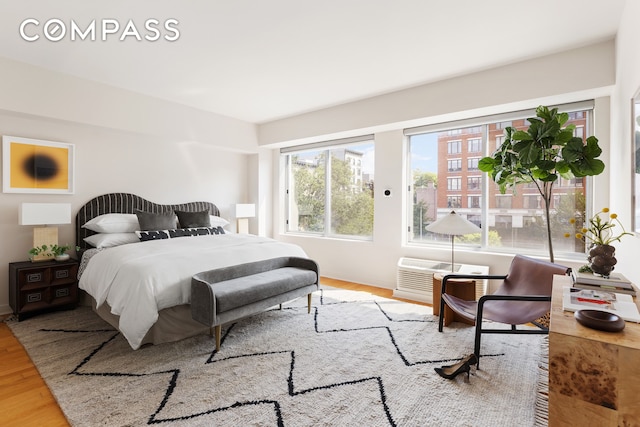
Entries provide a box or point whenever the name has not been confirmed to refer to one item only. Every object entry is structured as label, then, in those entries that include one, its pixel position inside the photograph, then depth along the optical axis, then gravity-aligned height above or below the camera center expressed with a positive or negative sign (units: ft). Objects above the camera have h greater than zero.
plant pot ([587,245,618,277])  6.14 -0.92
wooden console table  3.58 -1.89
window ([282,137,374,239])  16.80 +1.17
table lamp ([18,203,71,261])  10.92 -0.34
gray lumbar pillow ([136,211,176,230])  13.25 -0.50
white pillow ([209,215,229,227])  15.97 -0.63
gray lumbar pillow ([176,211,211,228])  14.87 -0.46
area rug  6.06 -3.75
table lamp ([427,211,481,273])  11.26 -0.54
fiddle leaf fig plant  8.10 +1.50
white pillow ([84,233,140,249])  12.07 -1.17
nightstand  10.71 -2.65
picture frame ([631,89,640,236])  6.20 +0.99
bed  8.36 -1.59
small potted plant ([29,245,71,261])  11.55 -1.54
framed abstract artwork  11.53 +1.55
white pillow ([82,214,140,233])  12.71 -0.60
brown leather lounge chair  7.43 -2.23
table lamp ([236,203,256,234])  17.74 -0.27
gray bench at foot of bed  8.43 -2.25
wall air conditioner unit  12.54 -2.61
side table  10.48 -2.61
